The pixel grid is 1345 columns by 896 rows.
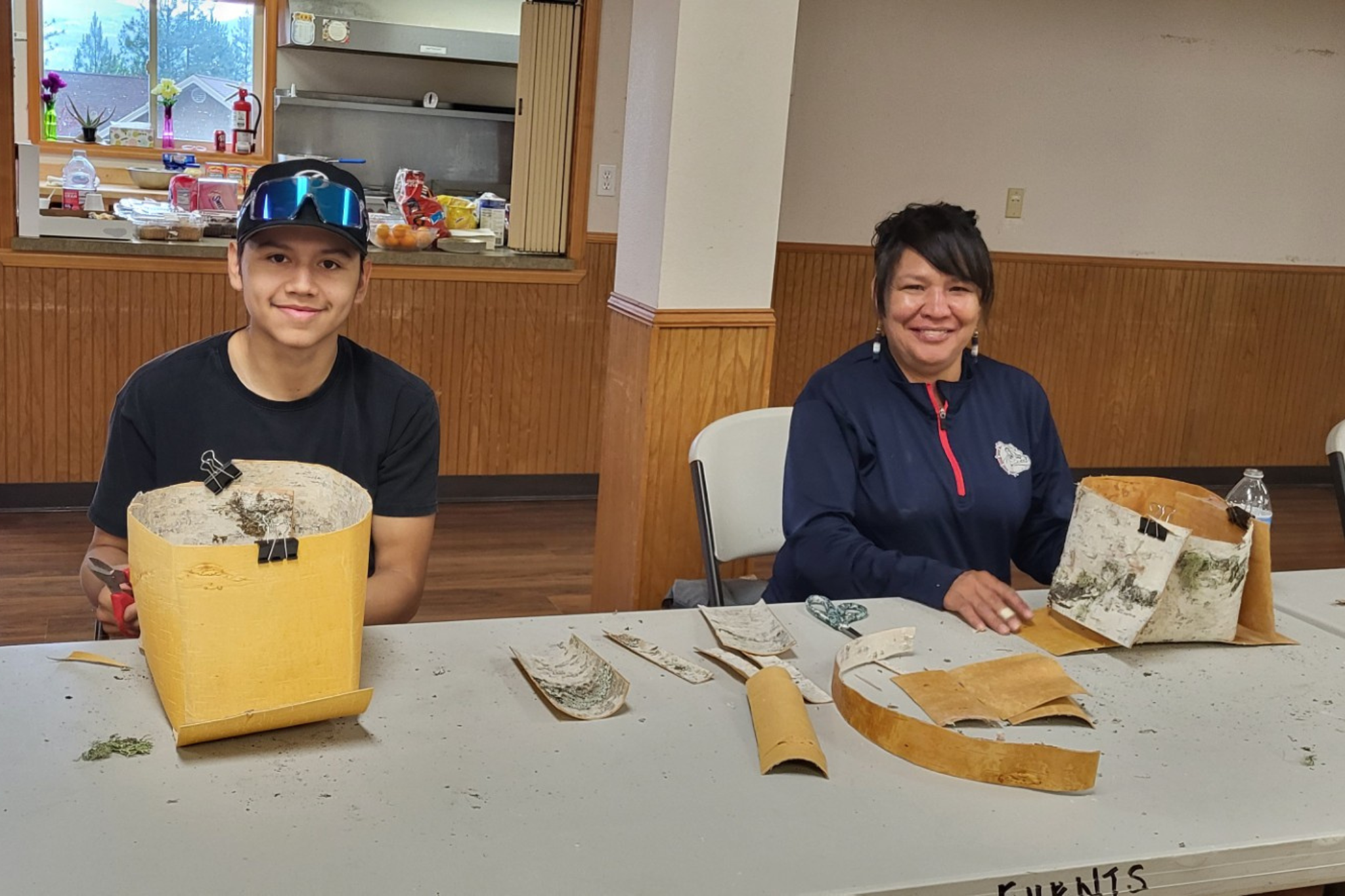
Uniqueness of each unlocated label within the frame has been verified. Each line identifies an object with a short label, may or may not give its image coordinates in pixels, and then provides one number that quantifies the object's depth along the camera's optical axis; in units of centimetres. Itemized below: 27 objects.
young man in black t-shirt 167
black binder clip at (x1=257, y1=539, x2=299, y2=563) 125
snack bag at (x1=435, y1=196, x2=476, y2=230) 467
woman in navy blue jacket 203
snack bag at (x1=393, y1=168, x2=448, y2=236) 451
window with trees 694
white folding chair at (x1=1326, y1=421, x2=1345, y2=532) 240
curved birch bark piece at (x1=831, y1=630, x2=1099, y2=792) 130
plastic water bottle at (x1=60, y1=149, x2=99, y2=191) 471
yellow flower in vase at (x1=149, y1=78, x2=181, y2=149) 654
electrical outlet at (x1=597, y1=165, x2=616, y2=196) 459
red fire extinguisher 699
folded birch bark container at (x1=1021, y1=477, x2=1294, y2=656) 164
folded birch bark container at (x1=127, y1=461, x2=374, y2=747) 125
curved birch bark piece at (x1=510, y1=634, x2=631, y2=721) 142
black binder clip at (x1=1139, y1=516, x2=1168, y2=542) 161
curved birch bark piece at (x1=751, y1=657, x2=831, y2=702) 149
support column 289
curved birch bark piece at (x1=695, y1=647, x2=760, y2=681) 153
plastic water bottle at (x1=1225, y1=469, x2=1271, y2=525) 189
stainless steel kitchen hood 664
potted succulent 643
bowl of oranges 438
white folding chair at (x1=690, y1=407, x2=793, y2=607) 226
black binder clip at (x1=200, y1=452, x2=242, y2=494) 147
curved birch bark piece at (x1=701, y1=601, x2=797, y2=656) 161
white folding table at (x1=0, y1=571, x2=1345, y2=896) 110
